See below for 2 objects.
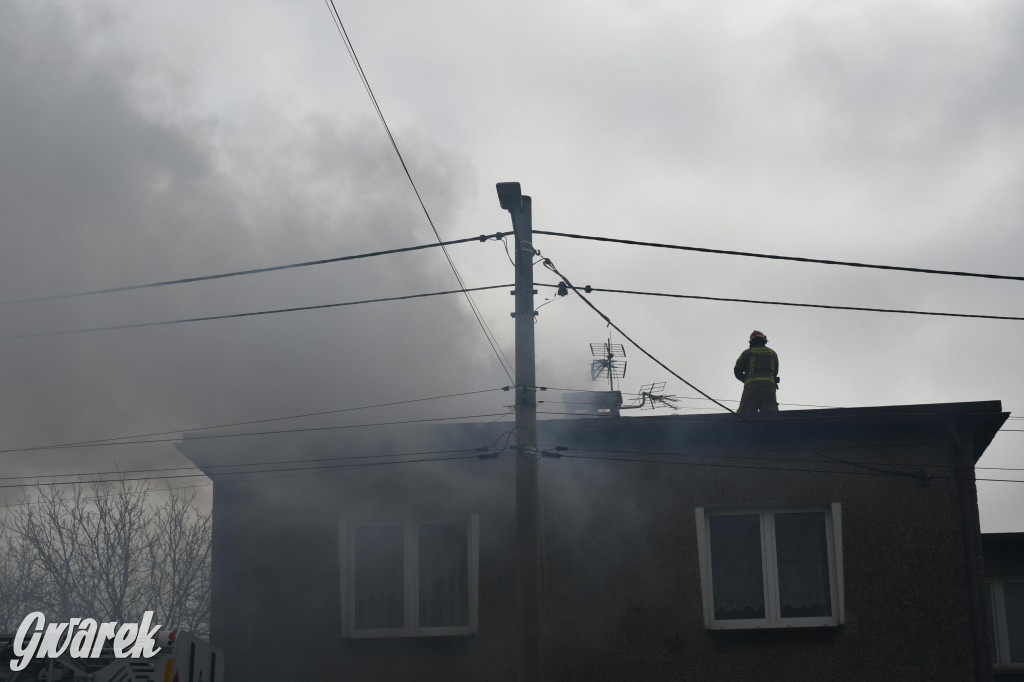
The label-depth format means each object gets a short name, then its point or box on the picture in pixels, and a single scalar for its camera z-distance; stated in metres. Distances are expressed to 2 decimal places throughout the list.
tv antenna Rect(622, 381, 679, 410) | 16.66
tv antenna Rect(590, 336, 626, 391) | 18.78
